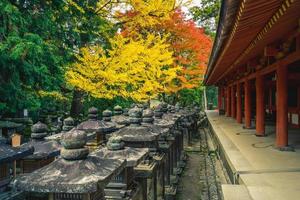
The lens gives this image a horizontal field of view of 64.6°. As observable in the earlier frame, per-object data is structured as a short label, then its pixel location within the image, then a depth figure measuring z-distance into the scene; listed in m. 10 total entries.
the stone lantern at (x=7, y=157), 3.34
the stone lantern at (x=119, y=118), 7.33
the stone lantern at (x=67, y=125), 5.52
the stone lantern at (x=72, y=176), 2.34
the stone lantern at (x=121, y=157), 3.79
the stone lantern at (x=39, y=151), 3.91
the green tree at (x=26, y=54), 6.05
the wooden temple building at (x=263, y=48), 3.23
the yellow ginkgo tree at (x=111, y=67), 8.43
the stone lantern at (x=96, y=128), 6.13
